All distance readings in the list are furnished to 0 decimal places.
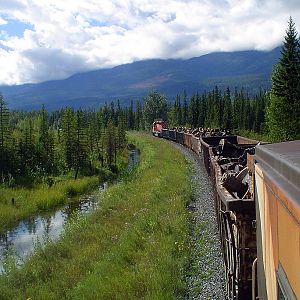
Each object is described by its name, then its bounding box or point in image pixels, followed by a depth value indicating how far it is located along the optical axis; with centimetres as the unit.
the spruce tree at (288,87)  4234
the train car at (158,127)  7390
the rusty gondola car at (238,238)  579
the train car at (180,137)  5134
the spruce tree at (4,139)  3888
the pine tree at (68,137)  4556
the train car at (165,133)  6550
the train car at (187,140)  4350
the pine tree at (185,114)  11709
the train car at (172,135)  5878
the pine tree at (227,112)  7844
